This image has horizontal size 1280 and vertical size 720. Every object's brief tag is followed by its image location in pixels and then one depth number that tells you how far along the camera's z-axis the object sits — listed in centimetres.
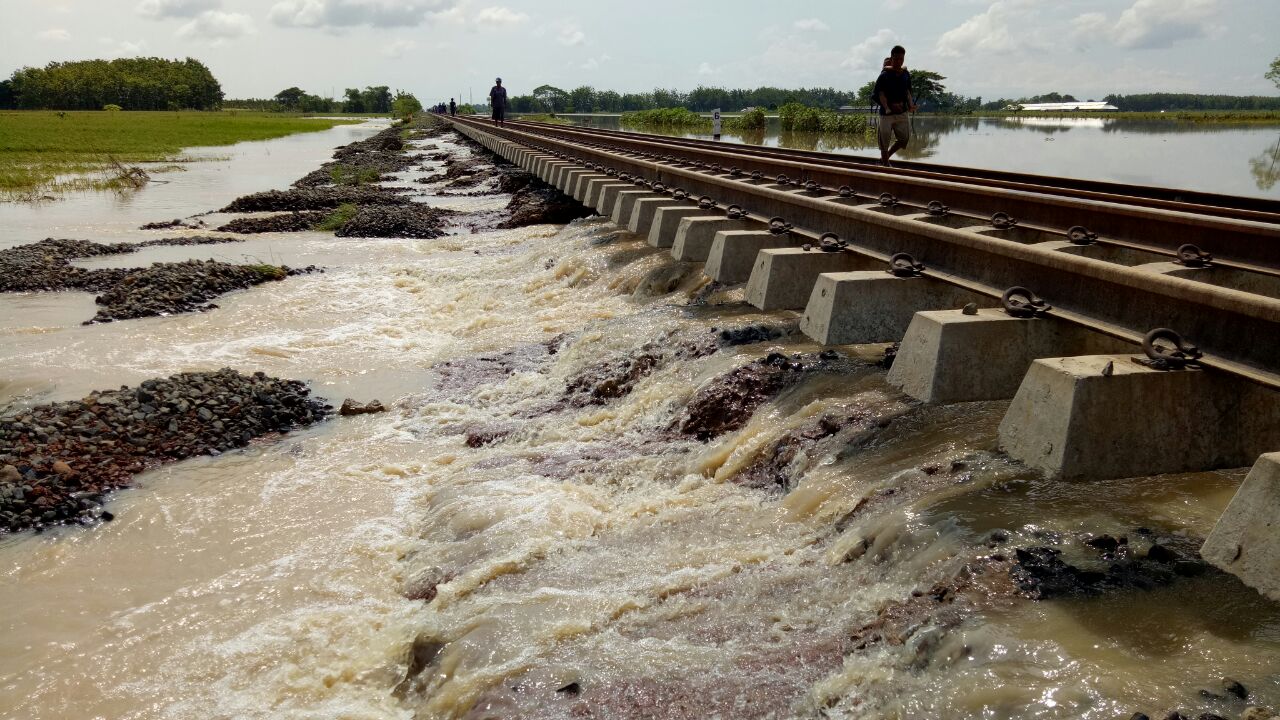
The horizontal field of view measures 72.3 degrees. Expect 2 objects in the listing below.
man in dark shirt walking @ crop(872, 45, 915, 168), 1196
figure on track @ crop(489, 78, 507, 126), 3659
